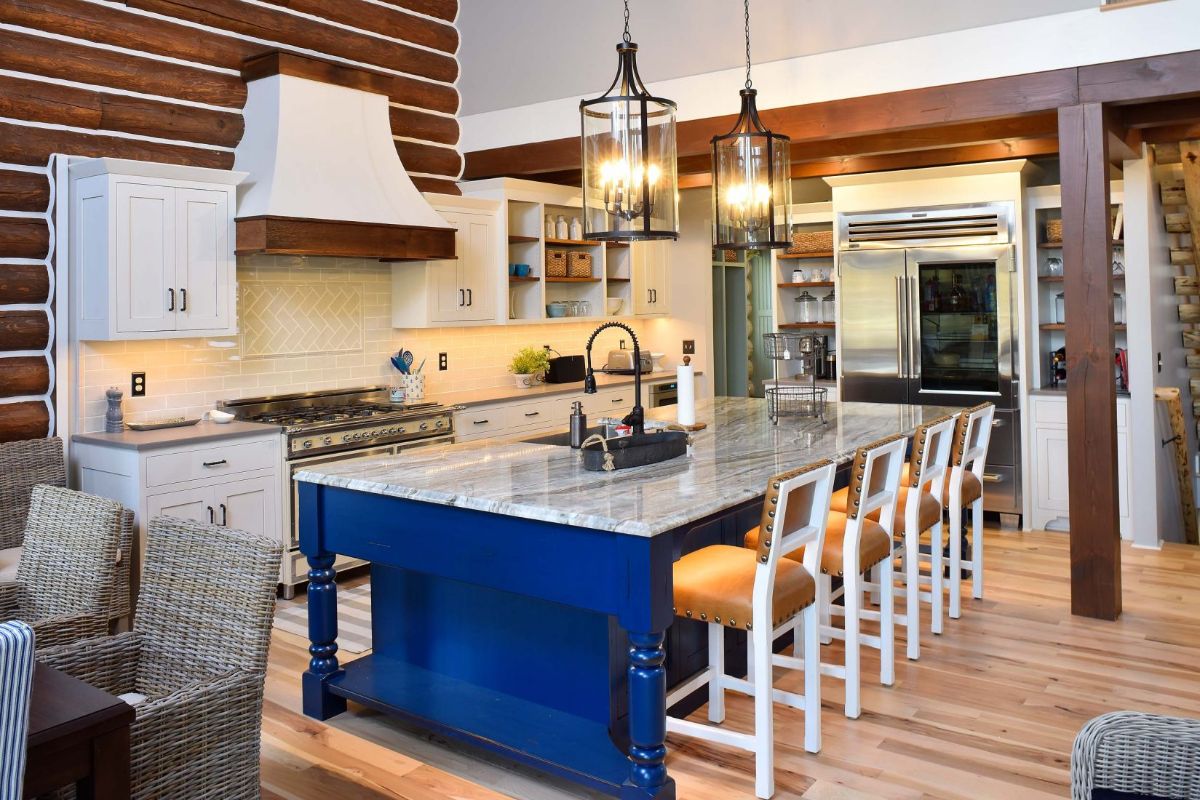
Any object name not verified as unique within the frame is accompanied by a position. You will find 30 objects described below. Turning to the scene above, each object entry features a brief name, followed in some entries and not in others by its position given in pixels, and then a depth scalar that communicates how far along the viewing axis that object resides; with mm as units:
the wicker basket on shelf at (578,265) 7648
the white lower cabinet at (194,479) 4551
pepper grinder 4867
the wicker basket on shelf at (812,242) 7660
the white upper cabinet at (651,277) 8273
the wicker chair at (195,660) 2139
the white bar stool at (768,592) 3035
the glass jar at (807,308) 7930
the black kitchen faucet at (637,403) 3699
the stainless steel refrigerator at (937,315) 6590
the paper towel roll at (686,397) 4594
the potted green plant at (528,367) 7288
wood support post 4641
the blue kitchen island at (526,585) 2834
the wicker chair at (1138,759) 1446
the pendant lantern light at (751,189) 4090
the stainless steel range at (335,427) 5215
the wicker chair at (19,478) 4406
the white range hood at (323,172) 5148
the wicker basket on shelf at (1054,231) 6688
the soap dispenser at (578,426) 3902
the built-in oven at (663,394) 8211
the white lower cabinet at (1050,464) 6484
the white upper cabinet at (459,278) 6410
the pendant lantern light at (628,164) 3393
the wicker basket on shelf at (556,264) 7488
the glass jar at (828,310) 7832
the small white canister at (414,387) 6344
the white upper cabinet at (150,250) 4629
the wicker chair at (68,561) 2951
